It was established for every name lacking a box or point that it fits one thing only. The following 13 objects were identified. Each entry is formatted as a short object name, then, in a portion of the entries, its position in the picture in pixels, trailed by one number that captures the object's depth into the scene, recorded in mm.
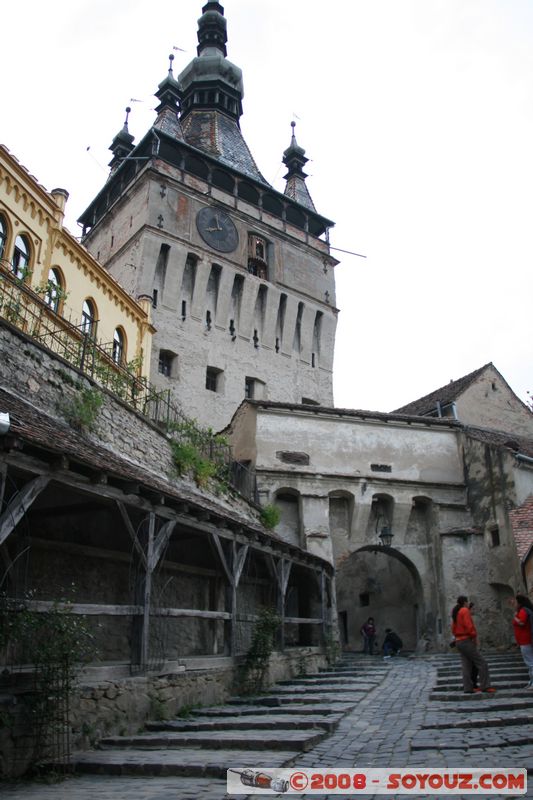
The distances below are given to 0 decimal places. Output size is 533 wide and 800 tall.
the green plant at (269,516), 17797
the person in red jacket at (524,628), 10188
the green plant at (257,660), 11578
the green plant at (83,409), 11320
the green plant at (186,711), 9211
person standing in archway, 21656
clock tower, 30234
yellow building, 15375
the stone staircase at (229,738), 6121
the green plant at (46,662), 6391
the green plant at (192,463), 14477
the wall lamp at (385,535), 20750
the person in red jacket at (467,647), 9812
